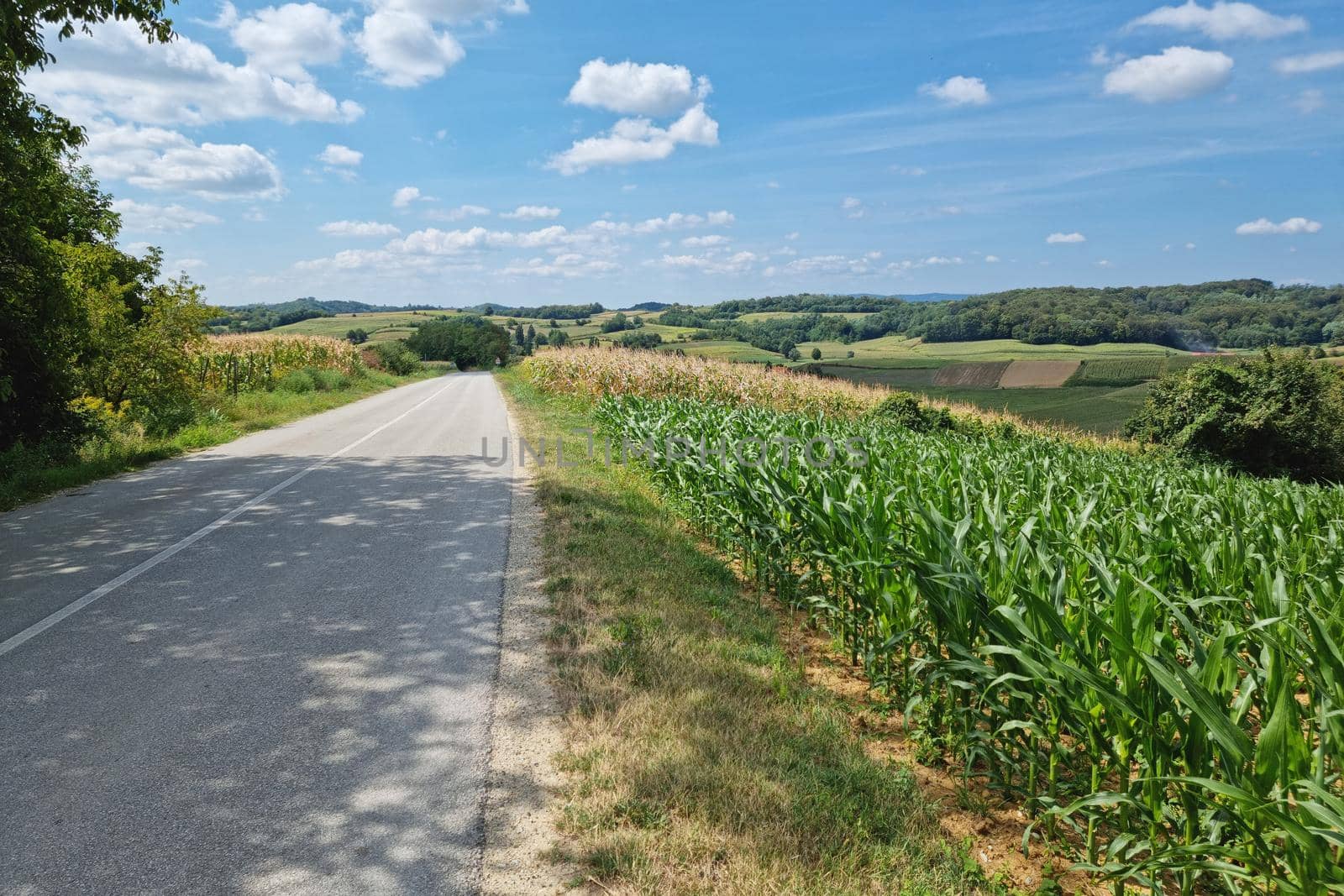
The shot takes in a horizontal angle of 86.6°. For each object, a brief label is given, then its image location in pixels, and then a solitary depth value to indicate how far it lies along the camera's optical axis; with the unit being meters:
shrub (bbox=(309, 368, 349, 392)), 32.12
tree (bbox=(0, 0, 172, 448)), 8.91
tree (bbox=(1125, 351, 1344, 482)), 17.78
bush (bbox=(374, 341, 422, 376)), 61.62
